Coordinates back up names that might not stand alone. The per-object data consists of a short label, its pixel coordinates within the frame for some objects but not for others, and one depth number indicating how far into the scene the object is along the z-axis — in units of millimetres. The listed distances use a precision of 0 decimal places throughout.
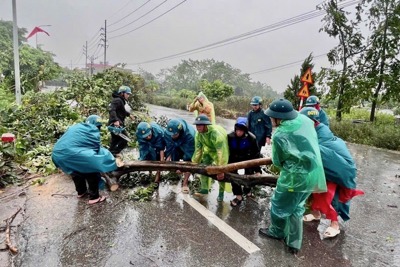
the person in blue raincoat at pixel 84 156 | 4660
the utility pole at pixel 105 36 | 48406
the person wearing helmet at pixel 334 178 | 3758
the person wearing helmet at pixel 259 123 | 6637
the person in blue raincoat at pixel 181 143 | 5289
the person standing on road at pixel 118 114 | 7430
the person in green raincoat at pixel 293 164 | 3322
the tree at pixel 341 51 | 15539
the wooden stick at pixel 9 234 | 3408
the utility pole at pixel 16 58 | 10648
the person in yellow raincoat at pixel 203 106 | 7035
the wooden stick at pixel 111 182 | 5480
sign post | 8523
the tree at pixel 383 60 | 13977
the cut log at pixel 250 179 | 4680
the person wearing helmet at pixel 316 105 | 6009
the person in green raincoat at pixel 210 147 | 4637
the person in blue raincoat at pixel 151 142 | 5284
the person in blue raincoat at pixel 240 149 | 4824
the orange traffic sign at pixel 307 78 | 8516
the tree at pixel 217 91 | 26938
